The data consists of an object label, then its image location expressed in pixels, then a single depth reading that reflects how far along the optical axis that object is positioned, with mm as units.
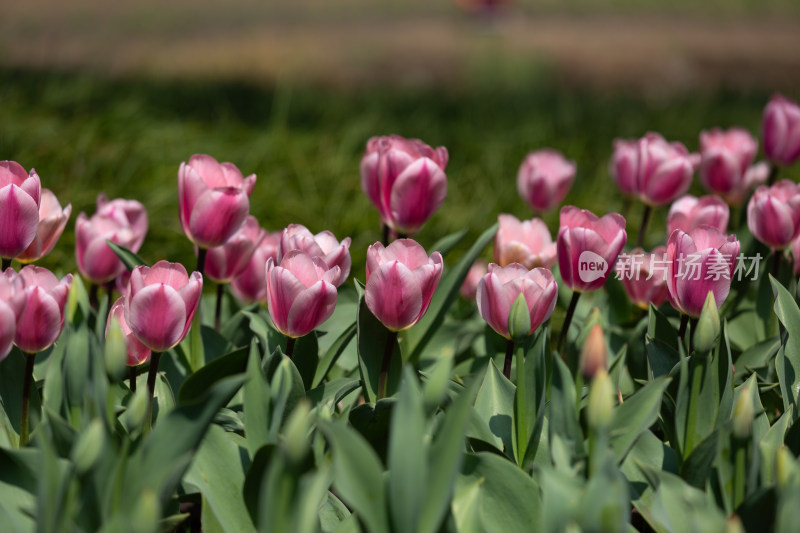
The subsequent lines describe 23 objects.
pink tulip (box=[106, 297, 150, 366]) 1538
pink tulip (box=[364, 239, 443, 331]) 1506
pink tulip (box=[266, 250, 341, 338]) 1507
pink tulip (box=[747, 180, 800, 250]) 1637
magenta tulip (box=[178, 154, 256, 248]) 1575
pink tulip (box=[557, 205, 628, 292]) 1564
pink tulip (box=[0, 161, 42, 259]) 1529
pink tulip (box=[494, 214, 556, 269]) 1677
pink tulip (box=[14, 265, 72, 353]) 1488
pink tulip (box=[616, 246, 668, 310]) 1660
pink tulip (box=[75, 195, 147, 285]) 1654
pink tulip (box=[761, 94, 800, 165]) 1882
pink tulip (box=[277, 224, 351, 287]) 1546
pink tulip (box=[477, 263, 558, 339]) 1528
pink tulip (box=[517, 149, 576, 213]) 1852
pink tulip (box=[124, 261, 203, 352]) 1483
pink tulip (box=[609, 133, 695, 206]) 1783
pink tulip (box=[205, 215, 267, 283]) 1650
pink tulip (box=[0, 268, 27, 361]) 1448
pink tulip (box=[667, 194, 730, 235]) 1666
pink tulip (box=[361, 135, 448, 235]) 1606
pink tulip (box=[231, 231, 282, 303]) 1699
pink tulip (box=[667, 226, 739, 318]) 1526
